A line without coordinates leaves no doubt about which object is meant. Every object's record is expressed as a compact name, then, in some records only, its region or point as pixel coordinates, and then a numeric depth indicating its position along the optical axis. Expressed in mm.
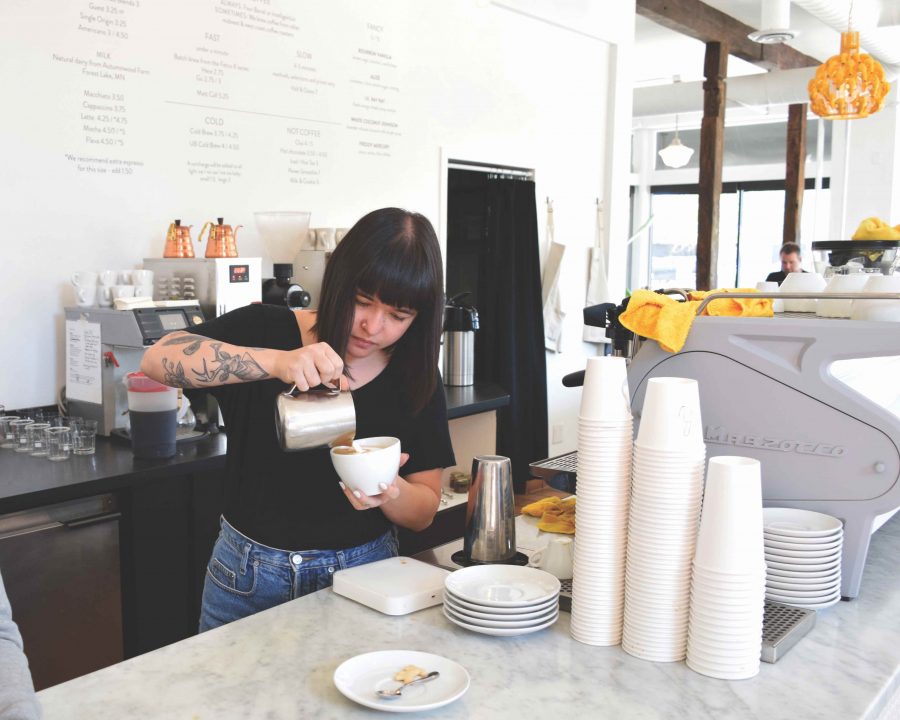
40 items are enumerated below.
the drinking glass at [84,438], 2576
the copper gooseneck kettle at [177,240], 3059
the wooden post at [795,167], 8867
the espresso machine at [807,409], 1463
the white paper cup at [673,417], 1207
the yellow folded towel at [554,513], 1763
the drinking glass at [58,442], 2562
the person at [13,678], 819
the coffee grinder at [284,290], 3186
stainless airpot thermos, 4137
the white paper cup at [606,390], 1265
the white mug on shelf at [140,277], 2906
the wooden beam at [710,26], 6105
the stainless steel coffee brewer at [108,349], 2672
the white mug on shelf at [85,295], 2846
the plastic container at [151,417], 2584
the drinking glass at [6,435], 2657
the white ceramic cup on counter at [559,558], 1497
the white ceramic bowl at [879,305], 1597
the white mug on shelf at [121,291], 2822
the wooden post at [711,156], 6844
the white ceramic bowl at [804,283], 2009
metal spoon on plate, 1081
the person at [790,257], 7230
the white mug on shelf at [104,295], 2861
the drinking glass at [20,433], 2623
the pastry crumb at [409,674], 1117
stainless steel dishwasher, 2234
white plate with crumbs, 1064
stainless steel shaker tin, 1523
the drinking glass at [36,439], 2586
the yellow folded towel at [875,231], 2586
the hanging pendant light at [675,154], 9602
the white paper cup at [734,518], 1150
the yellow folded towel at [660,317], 1584
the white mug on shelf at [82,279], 2848
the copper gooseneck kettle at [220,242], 3051
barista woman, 1547
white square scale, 1362
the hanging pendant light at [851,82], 4984
